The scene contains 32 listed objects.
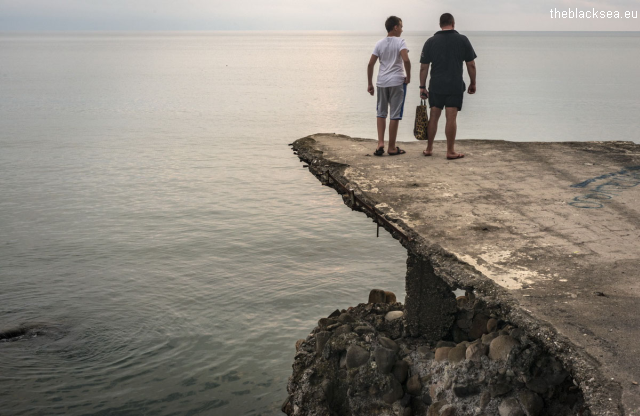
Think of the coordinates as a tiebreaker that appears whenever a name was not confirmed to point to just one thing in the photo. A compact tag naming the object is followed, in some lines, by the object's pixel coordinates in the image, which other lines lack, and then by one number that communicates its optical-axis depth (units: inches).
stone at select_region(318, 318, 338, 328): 352.1
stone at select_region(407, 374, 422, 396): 277.6
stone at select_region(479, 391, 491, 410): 241.6
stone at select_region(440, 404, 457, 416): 249.6
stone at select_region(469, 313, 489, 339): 313.9
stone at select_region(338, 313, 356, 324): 347.9
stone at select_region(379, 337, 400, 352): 304.2
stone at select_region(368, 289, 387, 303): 399.9
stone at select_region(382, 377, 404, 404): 278.2
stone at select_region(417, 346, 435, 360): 296.2
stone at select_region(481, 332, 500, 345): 263.1
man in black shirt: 350.9
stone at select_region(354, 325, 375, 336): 323.3
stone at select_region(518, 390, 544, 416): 229.0
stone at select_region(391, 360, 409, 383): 287.4
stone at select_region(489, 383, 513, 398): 239.1
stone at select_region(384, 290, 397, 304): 400.8
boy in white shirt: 357.4
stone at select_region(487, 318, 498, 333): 302.4
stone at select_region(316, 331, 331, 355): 327.6
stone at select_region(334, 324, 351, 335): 327.1
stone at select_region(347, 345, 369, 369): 297.5
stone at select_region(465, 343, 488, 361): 253.4
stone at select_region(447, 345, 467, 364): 266.1
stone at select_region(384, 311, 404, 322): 348.8
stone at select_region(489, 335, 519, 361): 243.1
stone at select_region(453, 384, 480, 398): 247.9
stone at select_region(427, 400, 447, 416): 255.0
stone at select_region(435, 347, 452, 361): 279.6
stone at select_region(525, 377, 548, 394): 232.1
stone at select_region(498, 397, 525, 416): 232.4
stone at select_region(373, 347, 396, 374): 288.0
